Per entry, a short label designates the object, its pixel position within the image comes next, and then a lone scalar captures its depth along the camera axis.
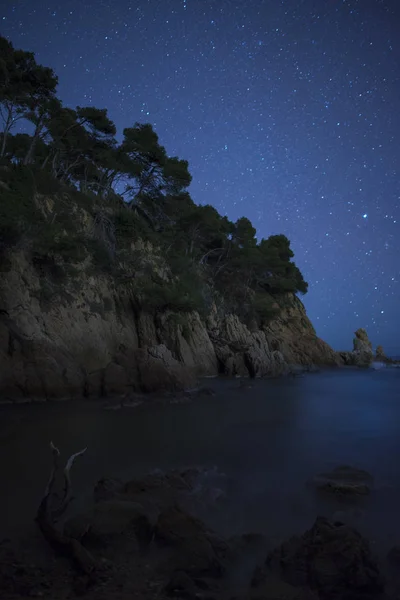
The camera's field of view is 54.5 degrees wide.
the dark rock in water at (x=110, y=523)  4.06
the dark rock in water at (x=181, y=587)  3.23
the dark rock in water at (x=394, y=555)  3.84
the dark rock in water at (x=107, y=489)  5.39
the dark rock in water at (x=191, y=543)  3.66
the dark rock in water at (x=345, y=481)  5.79
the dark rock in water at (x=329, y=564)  3.38
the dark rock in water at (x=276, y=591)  3.28
